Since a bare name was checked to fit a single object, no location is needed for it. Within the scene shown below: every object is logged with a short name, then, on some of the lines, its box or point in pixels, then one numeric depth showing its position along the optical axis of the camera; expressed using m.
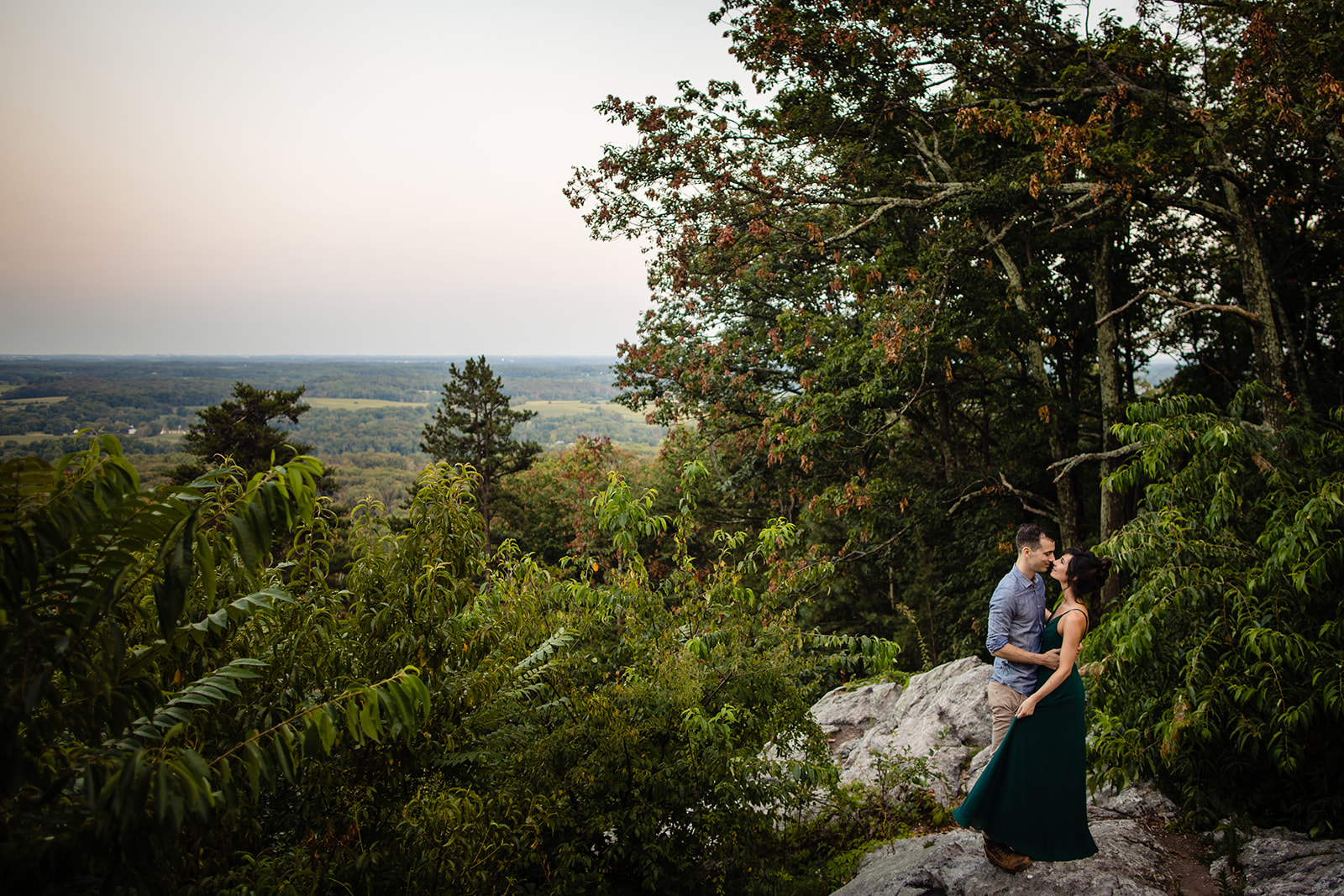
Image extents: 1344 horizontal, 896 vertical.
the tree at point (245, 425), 22.17
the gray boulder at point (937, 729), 7.22
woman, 4.05
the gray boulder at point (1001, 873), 4.19
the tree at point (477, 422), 31.41
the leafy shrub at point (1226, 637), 4.51
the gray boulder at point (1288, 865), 4.13
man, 4.11
